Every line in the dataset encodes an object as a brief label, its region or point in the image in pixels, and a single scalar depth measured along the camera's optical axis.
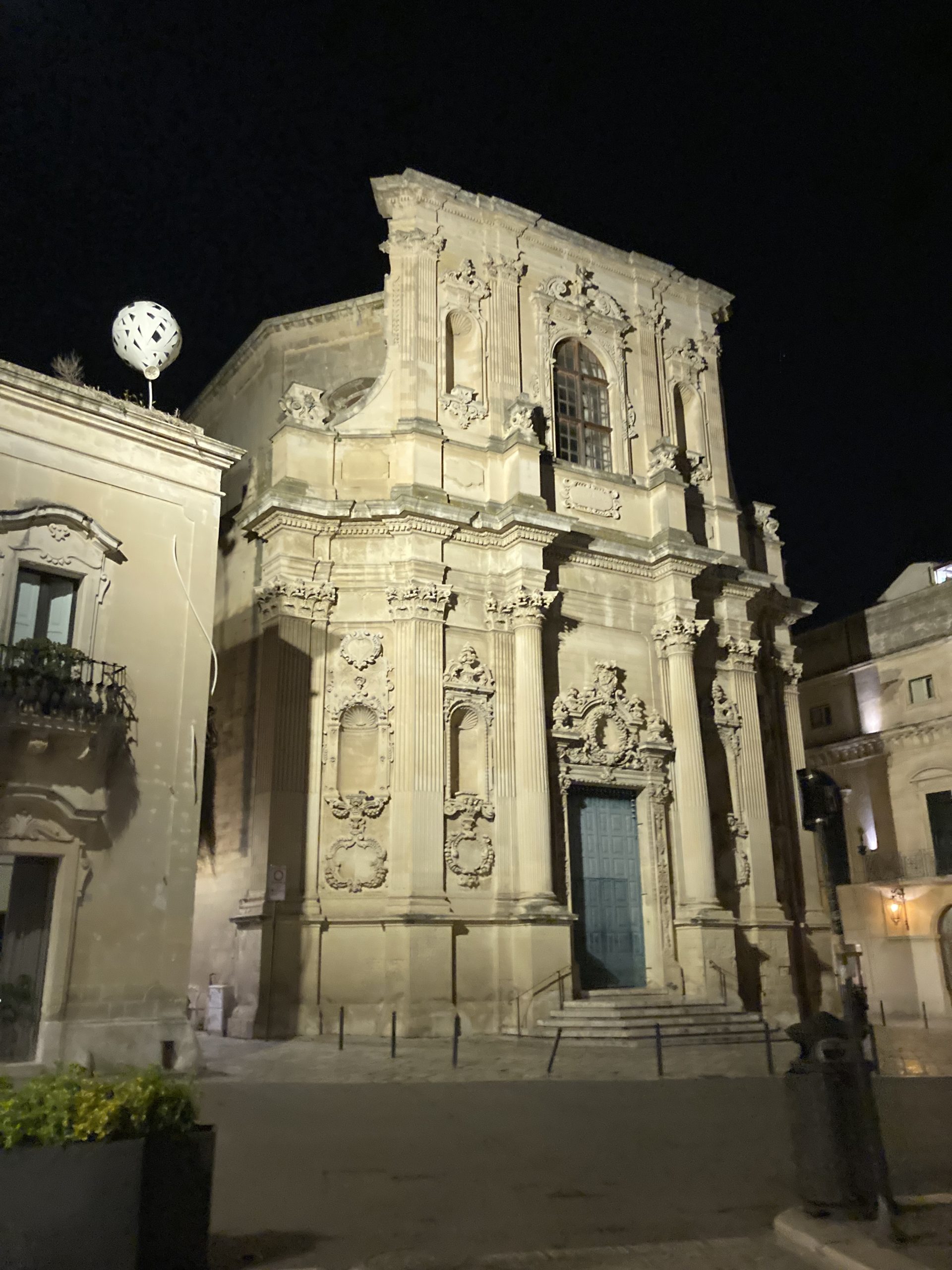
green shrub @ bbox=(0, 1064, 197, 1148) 4.46
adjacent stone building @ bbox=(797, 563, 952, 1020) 27.77
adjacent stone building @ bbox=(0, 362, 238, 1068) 11.34
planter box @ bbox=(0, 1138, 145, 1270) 4.30
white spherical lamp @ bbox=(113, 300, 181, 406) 14.81
